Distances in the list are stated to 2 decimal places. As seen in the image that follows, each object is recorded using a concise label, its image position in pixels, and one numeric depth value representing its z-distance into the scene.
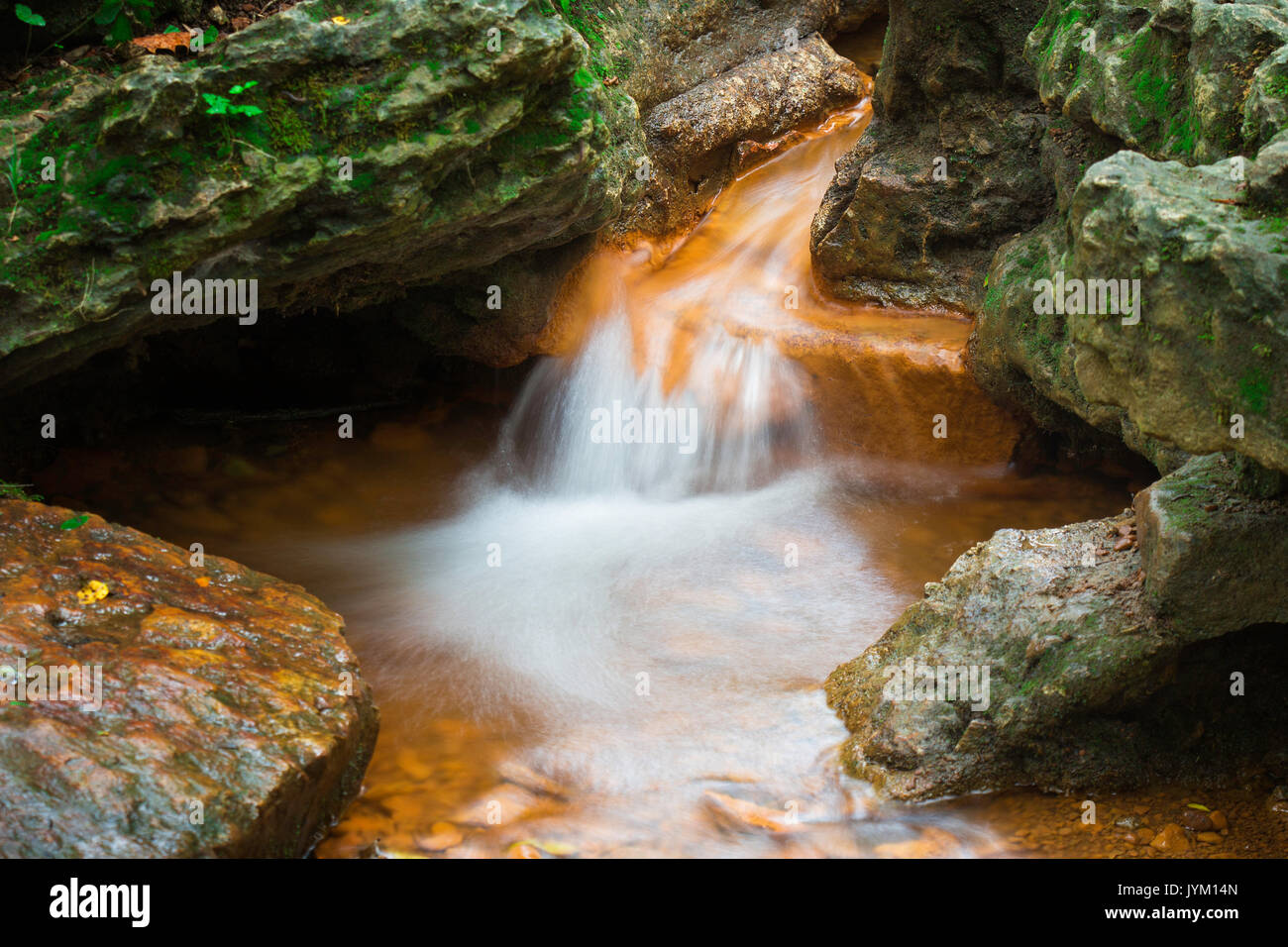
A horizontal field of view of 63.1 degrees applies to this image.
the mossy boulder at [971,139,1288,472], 2.77
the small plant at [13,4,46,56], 4.36
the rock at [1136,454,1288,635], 3.52
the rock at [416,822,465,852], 3.76
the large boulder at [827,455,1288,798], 3.63
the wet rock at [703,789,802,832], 4.05
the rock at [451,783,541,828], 3.93
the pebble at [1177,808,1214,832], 3.76
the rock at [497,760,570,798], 4.22
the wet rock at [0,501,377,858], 3.15
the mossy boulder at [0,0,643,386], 4.50
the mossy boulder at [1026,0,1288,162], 4.43
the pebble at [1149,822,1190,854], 3.67
